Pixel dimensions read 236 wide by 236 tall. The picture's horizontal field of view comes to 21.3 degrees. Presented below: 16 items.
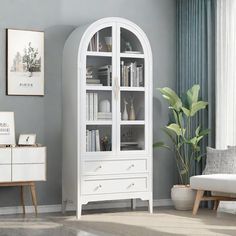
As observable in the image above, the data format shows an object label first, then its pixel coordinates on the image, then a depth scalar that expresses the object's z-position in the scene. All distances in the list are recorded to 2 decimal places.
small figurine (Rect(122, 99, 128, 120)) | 6.45
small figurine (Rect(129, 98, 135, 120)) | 6.49
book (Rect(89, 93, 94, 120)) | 6.29
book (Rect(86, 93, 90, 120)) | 6.27
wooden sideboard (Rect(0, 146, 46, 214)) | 6.04
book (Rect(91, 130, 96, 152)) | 6.30
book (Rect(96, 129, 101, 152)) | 6.32
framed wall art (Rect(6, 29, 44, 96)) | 6.48
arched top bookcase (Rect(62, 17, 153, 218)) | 6.23
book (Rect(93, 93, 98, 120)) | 6.31
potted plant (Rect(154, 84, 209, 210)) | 6.70
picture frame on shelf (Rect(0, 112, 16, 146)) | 6.31
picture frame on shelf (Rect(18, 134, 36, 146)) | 6.24
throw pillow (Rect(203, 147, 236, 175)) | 6.40
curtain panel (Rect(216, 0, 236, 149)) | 6.64
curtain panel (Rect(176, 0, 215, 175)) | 6.87
